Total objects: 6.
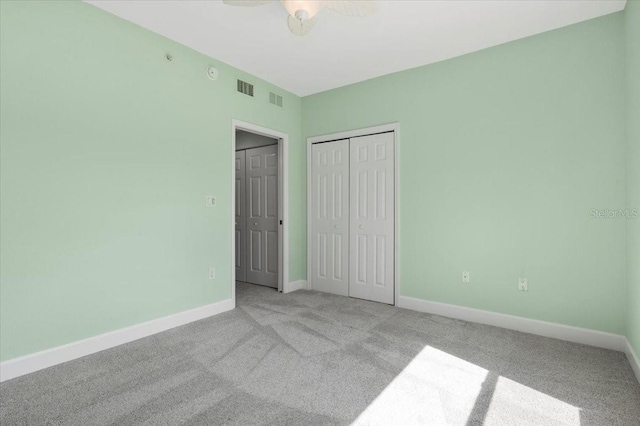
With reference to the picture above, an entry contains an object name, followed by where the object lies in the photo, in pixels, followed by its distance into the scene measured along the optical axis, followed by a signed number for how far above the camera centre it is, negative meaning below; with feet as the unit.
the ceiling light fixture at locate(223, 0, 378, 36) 6.59 +4.37
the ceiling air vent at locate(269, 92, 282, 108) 13.76 +4.93
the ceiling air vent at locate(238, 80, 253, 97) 12.41 +4.92
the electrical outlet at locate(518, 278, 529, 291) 9.94 -2.35
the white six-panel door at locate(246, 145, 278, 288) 15.48 -0.21
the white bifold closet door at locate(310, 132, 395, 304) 12.84 -0.29
